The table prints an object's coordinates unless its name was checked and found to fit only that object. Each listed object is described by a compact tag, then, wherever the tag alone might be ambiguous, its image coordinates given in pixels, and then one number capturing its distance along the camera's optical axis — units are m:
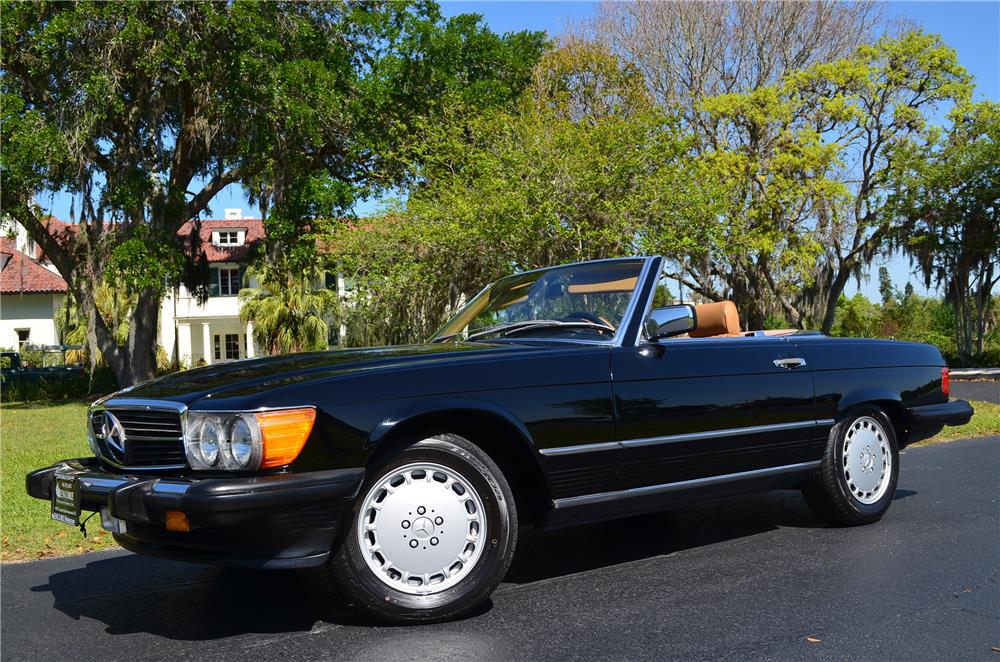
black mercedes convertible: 3.60
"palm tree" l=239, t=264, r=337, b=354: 33.06
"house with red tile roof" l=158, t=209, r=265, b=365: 49.53
